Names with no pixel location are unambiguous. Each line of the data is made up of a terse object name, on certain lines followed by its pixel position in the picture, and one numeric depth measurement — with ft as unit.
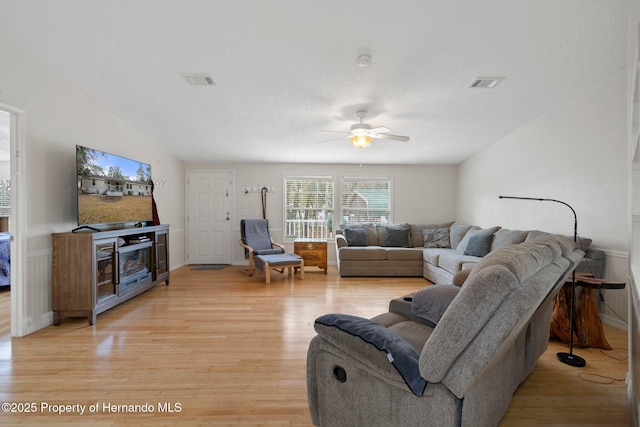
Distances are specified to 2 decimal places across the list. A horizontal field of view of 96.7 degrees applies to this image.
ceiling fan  11.27
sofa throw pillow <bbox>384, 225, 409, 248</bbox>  18.62
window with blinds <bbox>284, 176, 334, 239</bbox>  21.22
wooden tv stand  9.17
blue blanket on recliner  3.61
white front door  20.65
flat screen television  9.84
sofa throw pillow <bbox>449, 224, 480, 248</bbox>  17.20
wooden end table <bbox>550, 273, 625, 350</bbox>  7.90
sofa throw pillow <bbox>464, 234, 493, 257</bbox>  14.06
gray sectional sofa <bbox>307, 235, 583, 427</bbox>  3.23
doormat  19.06
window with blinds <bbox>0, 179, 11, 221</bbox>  20.82
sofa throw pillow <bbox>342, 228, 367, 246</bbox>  18.49
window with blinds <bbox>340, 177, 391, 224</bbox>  21.35
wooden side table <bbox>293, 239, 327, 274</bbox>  17.93
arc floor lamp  7.01
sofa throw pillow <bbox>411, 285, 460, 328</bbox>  5.79
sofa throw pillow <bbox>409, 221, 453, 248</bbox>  19.27
